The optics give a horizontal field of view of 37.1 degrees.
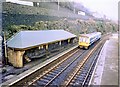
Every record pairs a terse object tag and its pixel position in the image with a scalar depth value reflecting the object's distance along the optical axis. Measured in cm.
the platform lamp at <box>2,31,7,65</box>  1504
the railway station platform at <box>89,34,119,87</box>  1085
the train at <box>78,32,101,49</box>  2462
